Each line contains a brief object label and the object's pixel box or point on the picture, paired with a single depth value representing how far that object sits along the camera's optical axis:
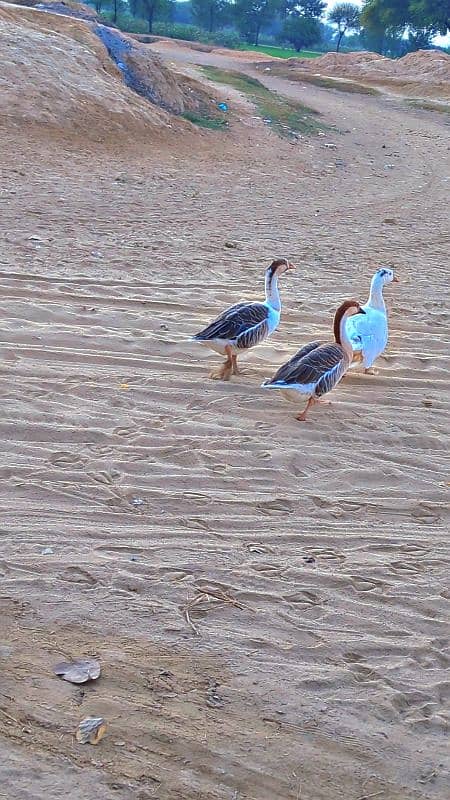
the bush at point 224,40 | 65.50
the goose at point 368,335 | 7.04
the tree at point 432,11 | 62.81
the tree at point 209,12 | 89.62
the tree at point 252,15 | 87.56
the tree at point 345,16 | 89.23
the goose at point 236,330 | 6.71
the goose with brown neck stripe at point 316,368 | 6.16
